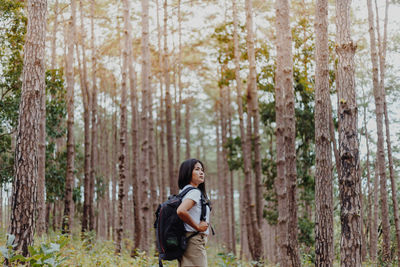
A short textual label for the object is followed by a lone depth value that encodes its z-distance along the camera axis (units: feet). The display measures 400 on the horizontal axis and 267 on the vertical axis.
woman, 12.85
